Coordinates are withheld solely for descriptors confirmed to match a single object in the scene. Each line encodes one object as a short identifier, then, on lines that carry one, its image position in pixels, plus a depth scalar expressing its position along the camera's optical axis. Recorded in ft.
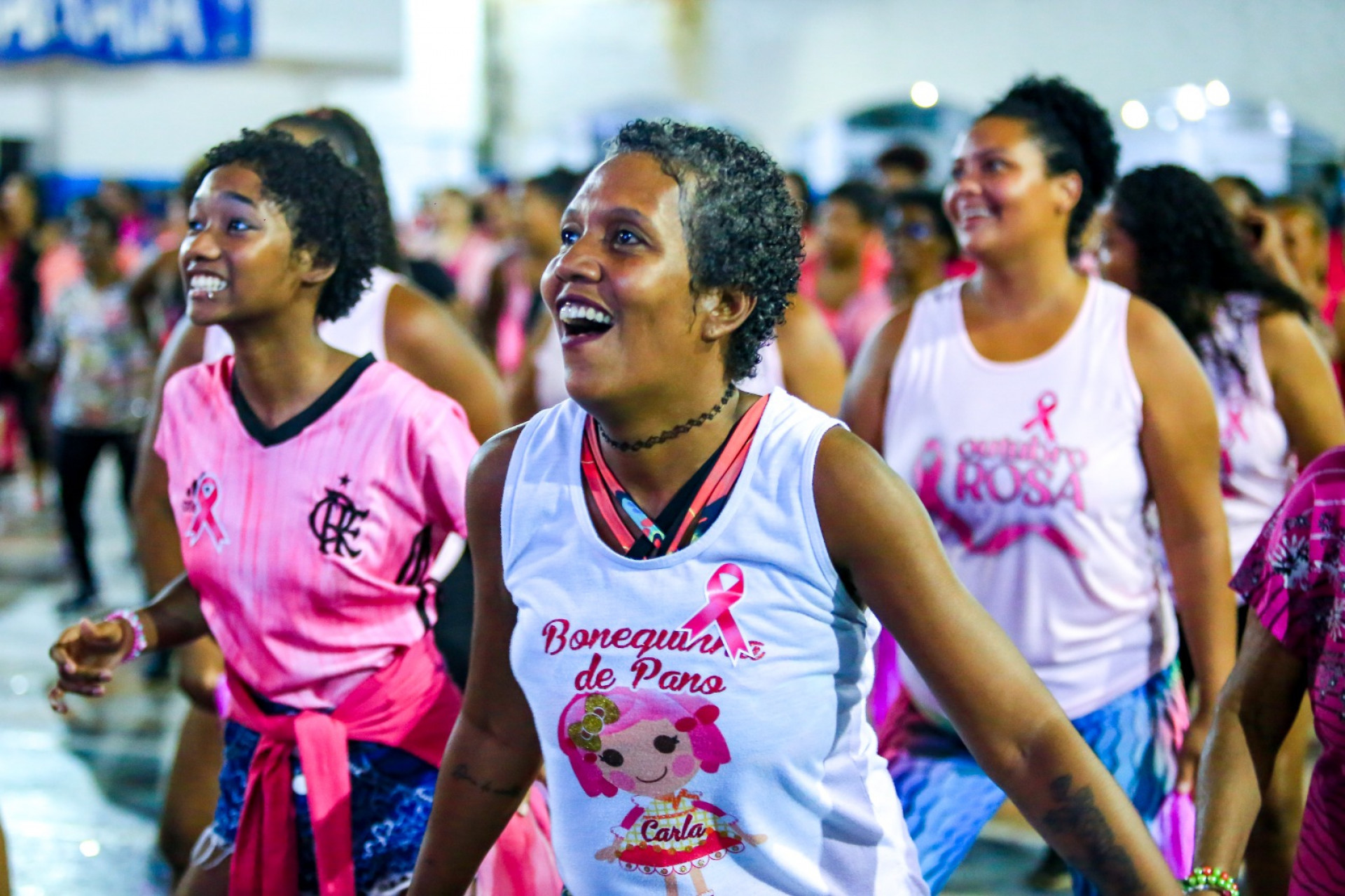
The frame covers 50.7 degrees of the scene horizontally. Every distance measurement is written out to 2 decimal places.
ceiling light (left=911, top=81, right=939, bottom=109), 47.85
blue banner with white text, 49.93
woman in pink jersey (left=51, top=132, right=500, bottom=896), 7.21
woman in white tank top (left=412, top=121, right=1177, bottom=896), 5.24
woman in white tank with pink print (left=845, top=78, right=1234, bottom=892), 8.61
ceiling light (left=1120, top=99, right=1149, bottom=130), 40.66
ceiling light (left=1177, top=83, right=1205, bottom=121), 39.06
